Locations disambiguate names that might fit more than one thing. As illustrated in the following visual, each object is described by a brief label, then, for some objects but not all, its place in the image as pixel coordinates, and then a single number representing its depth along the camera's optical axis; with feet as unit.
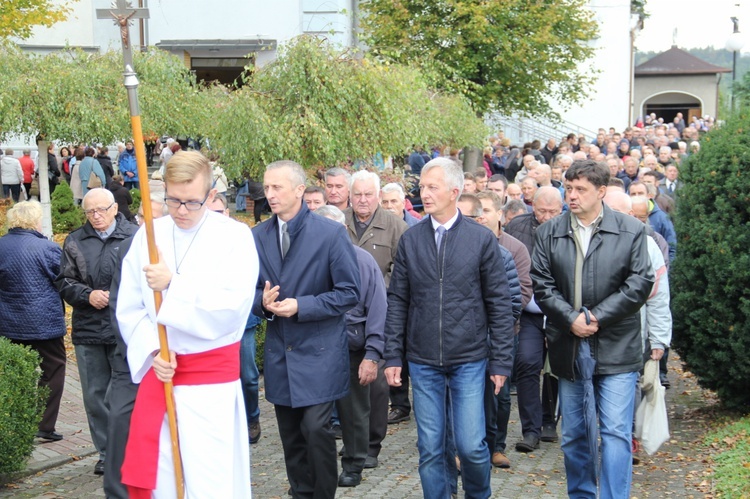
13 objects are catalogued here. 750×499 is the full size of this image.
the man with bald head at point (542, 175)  39.35
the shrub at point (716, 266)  24.95
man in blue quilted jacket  18.20
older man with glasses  22.59
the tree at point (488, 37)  89.92
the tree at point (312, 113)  42.65
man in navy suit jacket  18.34
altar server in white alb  14.99
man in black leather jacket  18.35
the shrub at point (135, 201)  74.84
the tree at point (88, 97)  62.08
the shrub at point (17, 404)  21.74
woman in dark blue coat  25.27
